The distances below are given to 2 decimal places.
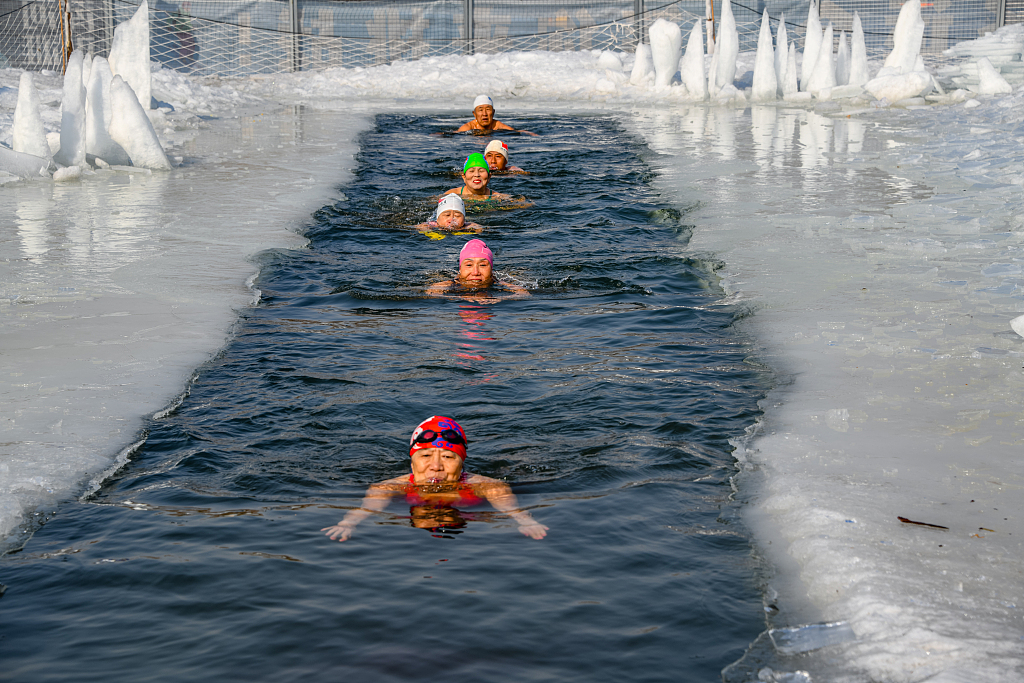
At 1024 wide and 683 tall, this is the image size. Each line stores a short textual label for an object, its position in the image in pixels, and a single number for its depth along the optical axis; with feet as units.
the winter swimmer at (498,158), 48.91
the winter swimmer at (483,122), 59.72
